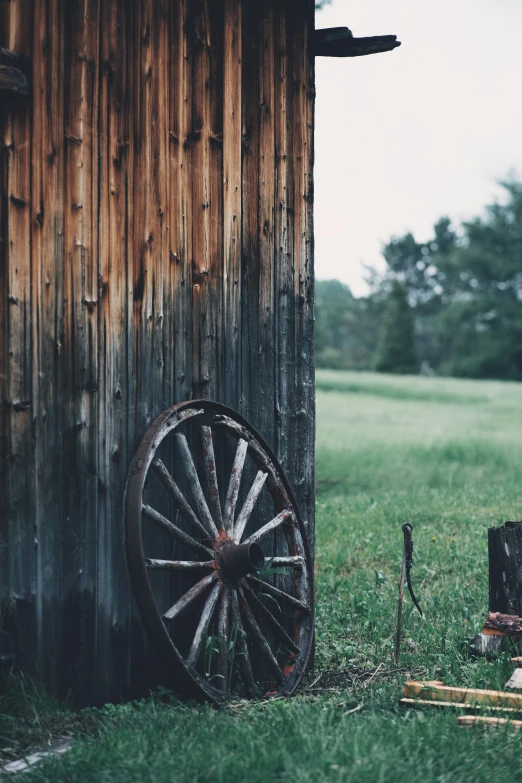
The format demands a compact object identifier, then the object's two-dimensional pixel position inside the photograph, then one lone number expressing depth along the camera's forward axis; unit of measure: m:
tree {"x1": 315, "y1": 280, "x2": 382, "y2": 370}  64.44
